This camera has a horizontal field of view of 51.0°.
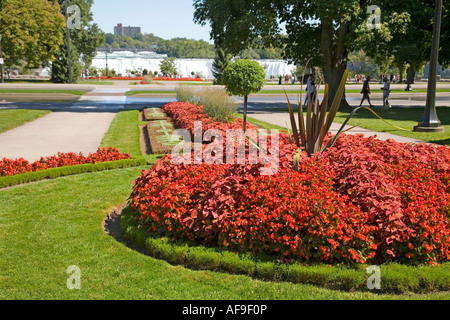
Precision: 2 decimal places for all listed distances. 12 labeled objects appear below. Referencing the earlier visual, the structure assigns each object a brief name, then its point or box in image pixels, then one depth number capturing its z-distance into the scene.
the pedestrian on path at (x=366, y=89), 21.68
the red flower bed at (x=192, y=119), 12.53
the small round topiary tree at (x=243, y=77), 11.40
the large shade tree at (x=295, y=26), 20.53
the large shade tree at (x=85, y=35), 56.42
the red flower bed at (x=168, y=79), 60.22
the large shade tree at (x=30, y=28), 40.88
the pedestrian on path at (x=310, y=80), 19.88
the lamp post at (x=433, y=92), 14.52
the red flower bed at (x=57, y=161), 8.68
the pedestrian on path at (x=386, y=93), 22.58
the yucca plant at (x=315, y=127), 6.20
